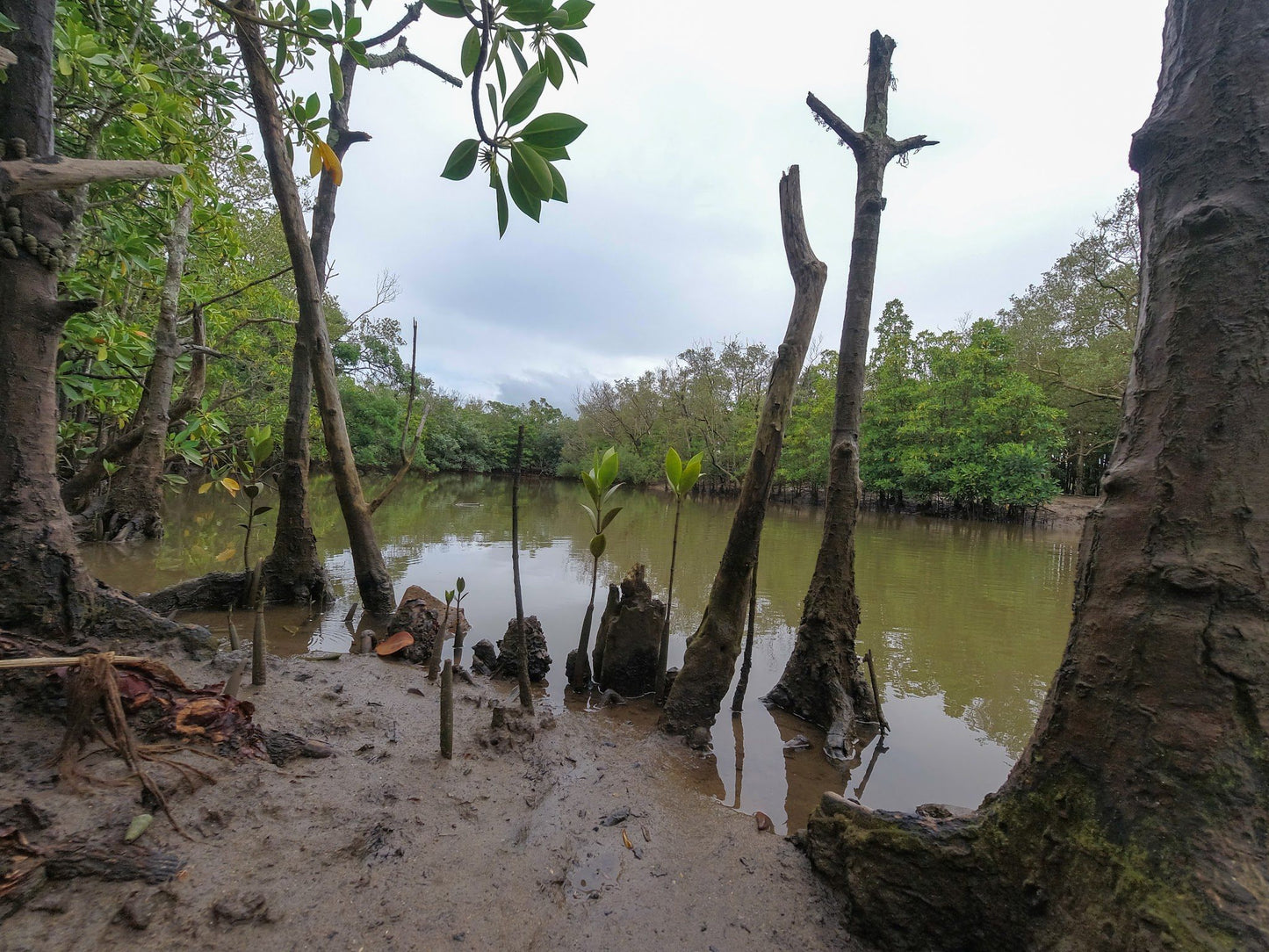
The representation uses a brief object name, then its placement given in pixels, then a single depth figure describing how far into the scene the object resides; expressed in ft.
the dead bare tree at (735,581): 10.60
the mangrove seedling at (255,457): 15.05
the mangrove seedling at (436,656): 12.49
